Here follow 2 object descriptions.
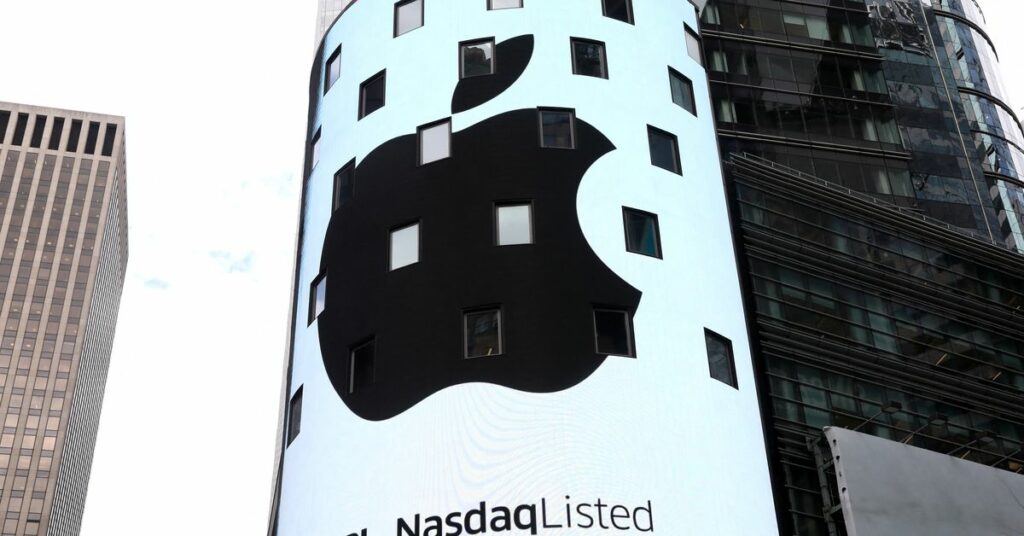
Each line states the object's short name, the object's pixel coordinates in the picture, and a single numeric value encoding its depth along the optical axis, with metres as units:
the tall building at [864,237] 39.25
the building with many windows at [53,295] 158.00
